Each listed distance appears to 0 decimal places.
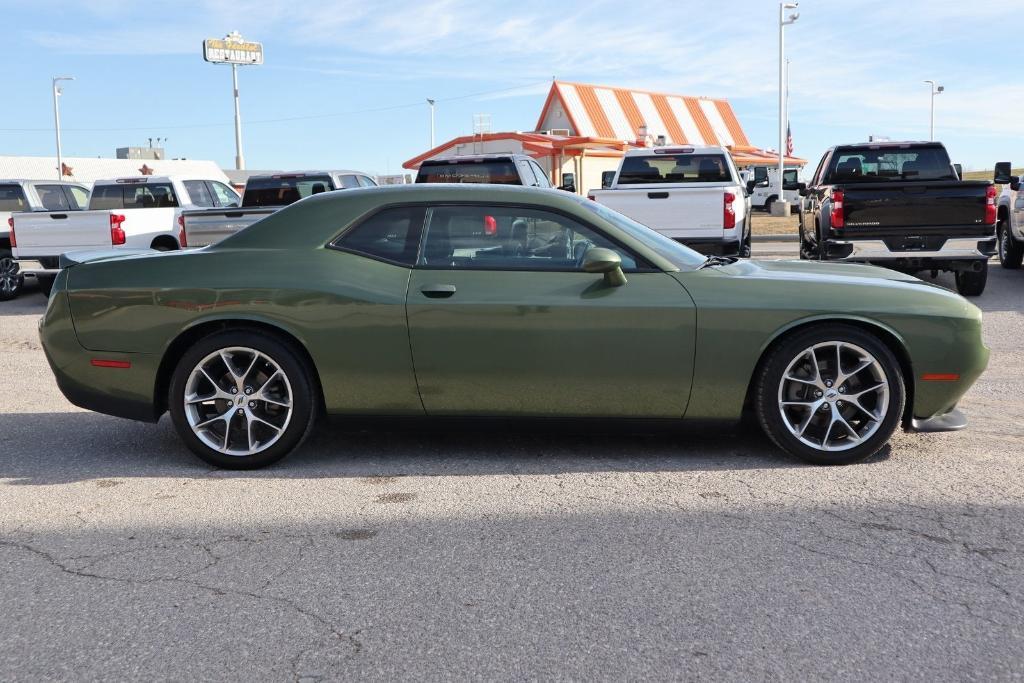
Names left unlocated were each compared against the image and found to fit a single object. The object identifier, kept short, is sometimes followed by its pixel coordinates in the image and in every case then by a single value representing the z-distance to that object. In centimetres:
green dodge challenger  495
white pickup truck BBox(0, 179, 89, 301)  1480
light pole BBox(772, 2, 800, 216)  3497
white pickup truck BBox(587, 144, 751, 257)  1259
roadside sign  7956
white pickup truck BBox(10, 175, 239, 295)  1353
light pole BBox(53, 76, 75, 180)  5747
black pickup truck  1112
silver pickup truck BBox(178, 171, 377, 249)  1499
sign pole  6169
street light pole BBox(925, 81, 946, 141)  6006
